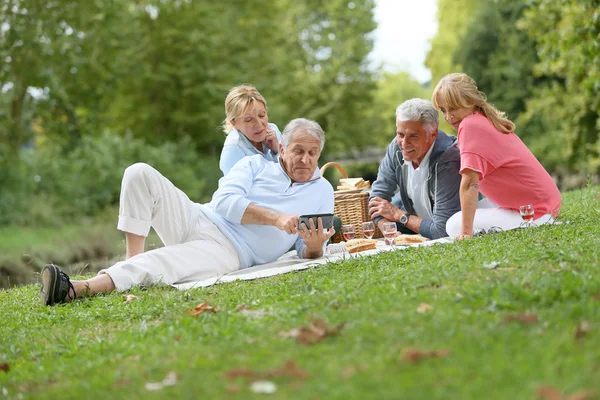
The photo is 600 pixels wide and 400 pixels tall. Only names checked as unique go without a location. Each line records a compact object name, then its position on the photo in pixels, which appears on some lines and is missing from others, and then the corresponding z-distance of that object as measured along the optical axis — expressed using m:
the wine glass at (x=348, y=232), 7.33
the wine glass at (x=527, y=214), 7.03
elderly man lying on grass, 6.32
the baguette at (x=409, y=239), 7.38
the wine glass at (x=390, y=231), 7.15
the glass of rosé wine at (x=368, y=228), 7.43
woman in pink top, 6.76
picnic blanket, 6.29
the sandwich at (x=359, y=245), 7.25
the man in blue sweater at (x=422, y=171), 7.32
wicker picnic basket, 8.33
